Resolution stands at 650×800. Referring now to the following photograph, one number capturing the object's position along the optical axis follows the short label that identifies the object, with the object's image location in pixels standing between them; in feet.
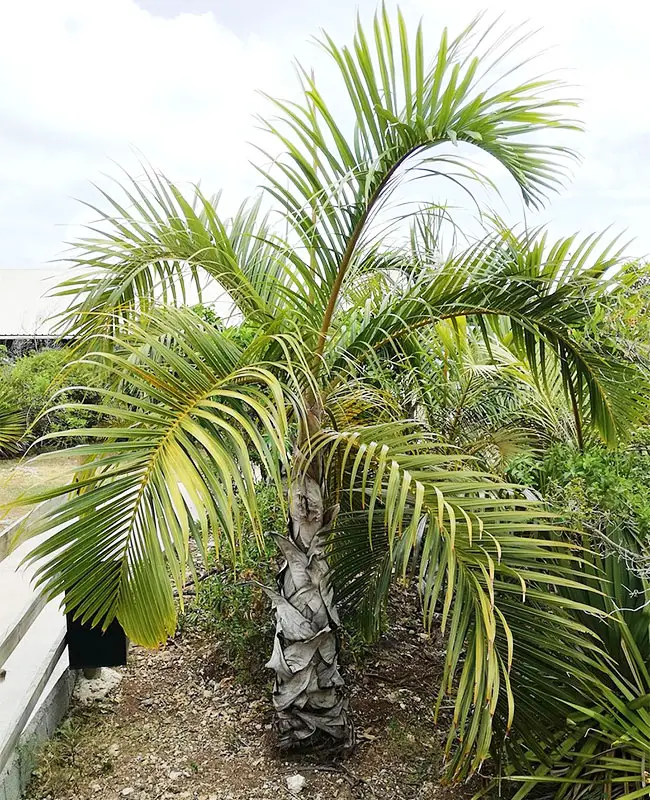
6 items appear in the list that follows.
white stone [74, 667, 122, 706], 8.82
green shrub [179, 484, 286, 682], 9.38
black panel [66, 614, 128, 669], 8.49
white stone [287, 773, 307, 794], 7.19
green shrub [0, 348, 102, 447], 28.45
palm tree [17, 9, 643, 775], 5.06
